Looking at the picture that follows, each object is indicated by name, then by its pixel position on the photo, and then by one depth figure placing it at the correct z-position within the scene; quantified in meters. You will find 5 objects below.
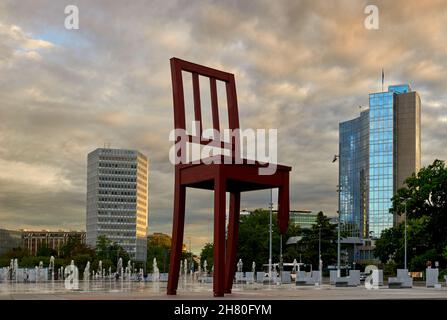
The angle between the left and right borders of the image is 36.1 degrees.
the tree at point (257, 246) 55.95
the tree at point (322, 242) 52.16
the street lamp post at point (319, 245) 50.56
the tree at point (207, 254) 73.86
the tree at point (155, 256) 82.58
